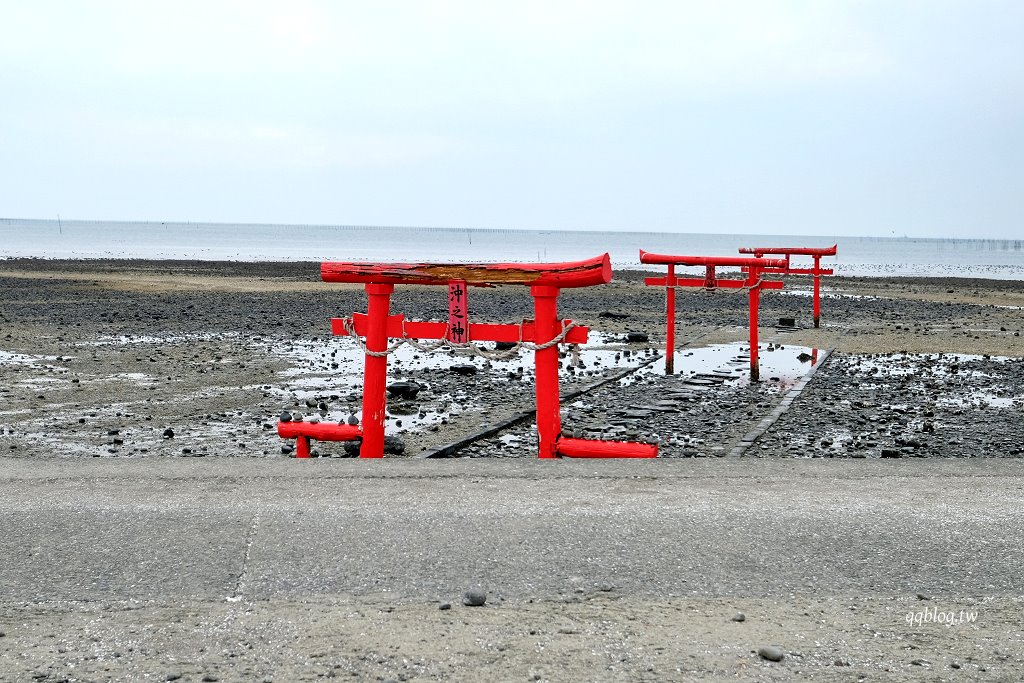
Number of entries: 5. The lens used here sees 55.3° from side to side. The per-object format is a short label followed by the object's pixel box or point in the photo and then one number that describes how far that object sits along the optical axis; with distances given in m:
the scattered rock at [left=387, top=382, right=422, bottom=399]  12.71
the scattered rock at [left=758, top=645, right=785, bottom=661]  3.98
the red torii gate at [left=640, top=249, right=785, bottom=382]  14.91
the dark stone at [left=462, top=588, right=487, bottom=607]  4.52
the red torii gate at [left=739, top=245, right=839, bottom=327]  18.17
